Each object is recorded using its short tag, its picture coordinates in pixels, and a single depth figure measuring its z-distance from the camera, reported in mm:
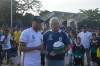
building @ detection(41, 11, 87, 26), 36888
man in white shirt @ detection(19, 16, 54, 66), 4883
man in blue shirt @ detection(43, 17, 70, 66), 5727
